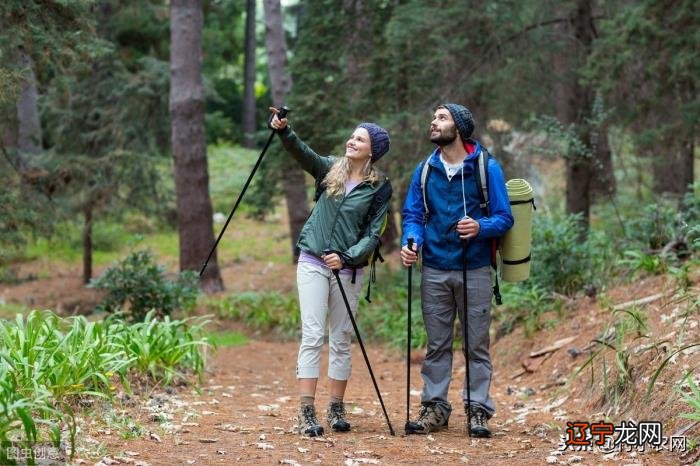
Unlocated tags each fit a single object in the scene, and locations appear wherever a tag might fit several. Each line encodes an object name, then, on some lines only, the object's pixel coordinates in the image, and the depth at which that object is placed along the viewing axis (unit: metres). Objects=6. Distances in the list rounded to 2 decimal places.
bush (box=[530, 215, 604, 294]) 18.00
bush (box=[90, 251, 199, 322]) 19.31
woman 11.14
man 11.25
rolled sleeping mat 11.46
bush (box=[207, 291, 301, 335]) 24.84
